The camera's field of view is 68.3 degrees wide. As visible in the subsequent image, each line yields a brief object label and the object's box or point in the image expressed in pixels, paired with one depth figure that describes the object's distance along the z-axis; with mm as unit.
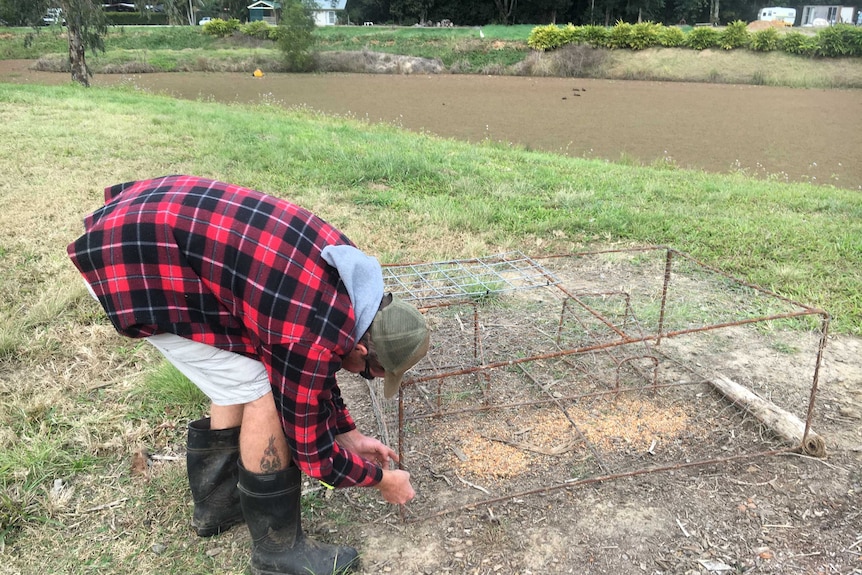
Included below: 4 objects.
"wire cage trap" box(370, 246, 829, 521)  2307
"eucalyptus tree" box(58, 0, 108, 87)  14141
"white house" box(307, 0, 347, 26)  43531
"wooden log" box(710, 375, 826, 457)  2338
